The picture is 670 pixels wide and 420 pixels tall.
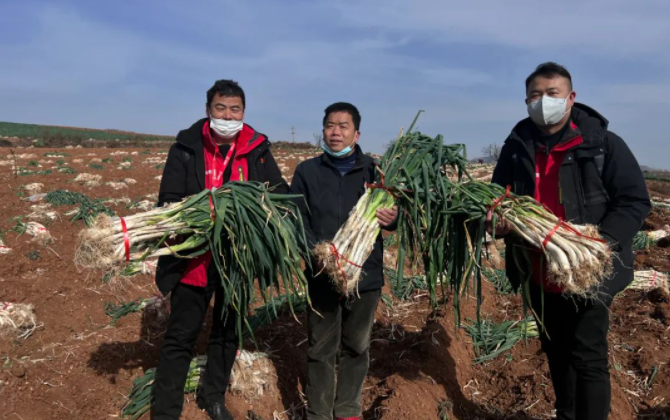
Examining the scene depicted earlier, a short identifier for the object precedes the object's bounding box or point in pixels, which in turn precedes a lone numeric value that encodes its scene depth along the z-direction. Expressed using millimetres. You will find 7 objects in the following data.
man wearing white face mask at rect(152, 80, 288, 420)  2533
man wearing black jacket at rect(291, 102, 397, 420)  2641
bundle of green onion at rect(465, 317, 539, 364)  3715
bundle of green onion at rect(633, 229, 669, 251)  6273
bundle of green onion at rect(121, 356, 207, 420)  2799
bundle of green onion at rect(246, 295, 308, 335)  3496
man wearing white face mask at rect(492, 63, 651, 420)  2266
